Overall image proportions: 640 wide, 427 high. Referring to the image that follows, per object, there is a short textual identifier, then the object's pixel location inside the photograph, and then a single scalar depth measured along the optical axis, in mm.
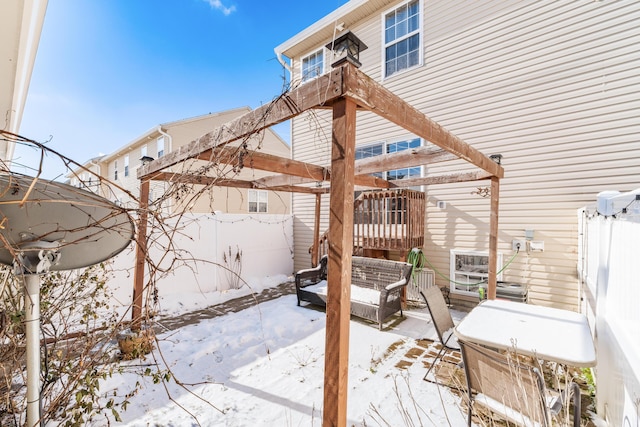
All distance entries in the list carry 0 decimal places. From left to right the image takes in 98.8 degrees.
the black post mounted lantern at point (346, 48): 1470
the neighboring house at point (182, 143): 10227
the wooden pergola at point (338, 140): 1340
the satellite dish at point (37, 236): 1159
